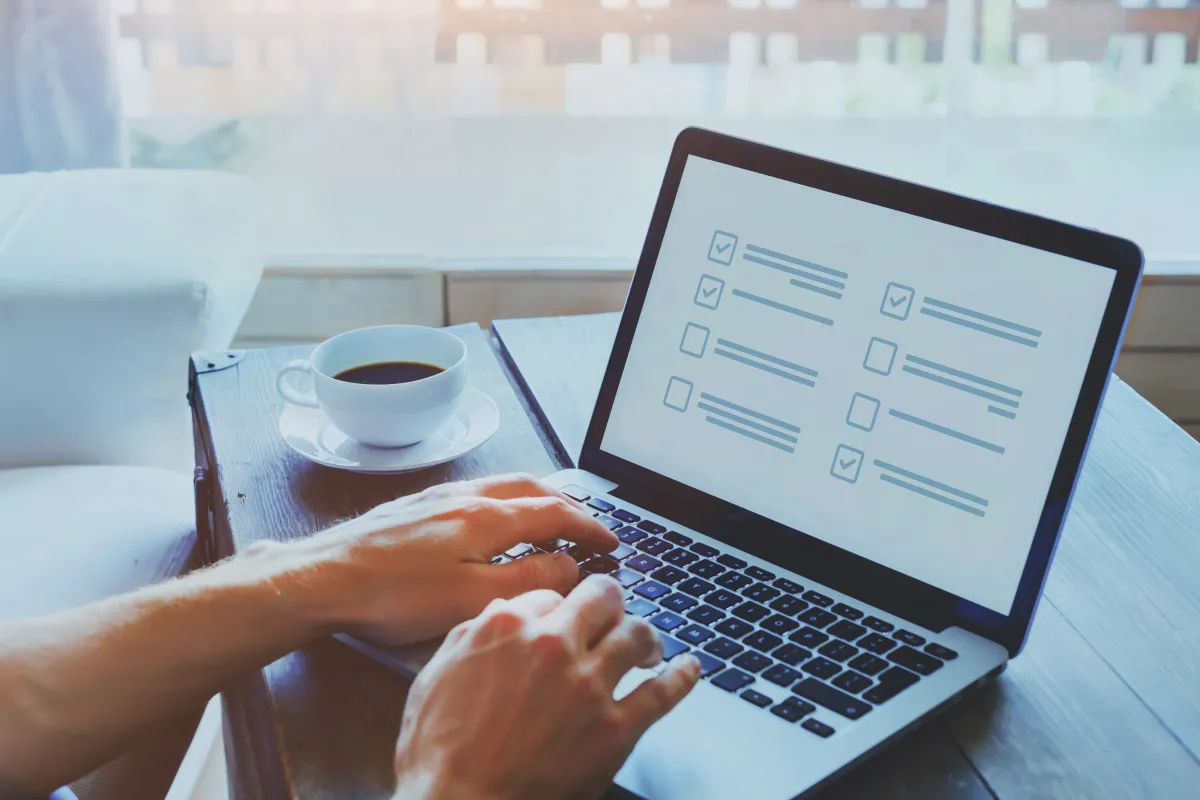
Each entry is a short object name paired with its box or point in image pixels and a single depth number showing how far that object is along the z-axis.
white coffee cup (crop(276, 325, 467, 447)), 0.85
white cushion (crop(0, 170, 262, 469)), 1.22
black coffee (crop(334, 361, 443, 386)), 0.90
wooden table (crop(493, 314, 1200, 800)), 0.58
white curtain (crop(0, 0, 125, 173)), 1.54
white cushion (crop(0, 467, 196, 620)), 1.00
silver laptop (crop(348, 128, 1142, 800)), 0.61
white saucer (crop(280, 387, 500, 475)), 0.87
